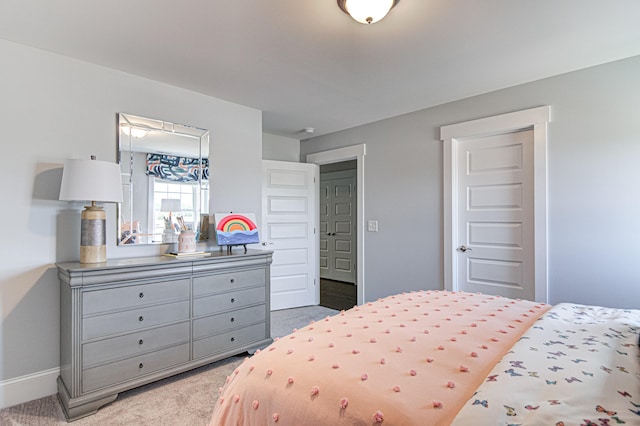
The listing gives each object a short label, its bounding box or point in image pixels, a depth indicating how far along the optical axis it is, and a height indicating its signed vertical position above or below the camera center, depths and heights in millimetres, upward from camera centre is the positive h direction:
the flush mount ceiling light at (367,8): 1619 +1066
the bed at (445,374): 772 -478
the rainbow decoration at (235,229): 2883 -143
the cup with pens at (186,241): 2631 -227
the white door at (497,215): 2820 -1
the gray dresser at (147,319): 1965 -753
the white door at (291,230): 4160 -206
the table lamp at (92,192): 2064 +140
